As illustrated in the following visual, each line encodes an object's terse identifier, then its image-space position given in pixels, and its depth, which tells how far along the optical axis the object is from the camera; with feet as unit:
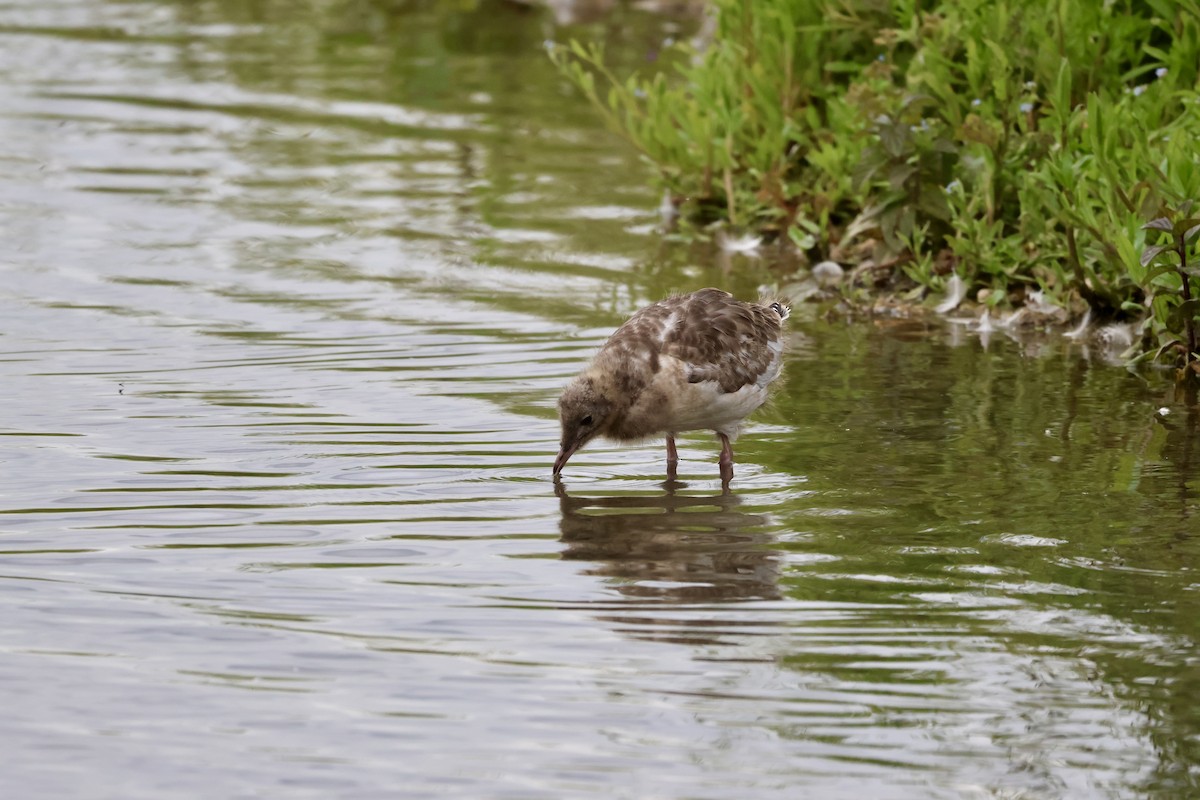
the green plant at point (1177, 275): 59.47
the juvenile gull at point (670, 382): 53.93
